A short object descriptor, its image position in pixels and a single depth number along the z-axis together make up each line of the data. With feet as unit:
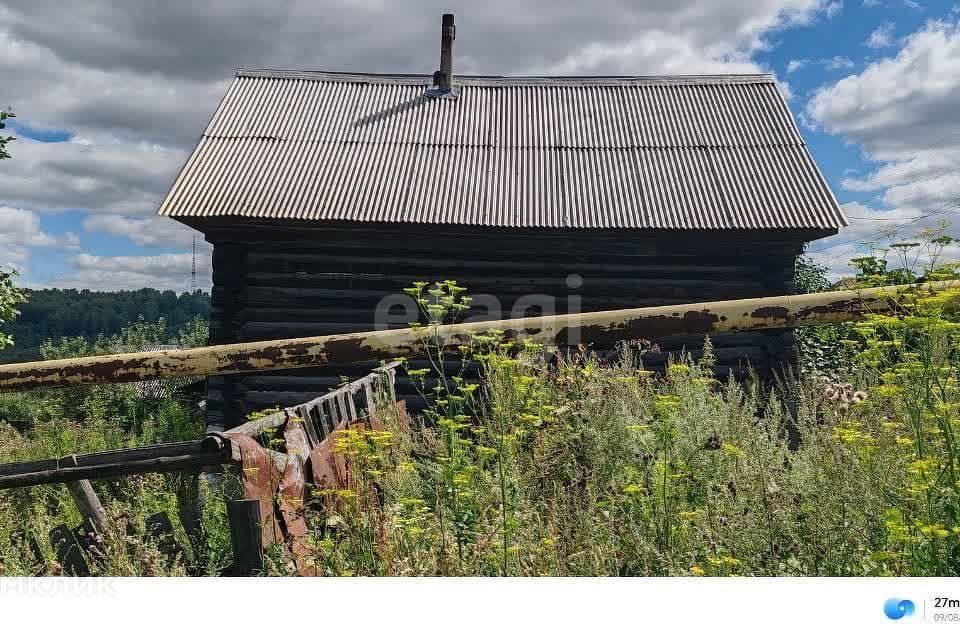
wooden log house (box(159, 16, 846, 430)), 27.58
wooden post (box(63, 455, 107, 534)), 8.67
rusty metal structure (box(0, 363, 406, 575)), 7.69
